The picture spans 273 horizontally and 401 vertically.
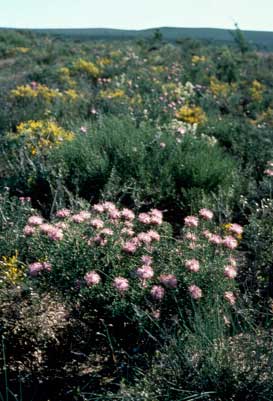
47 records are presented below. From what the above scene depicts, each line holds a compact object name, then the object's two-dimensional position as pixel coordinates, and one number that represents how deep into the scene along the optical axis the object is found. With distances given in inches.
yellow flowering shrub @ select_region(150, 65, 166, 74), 641.2
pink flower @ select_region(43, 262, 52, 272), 150.6
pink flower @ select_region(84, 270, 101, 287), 142.9
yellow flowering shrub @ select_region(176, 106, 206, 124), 396.8
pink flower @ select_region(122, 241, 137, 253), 152.1
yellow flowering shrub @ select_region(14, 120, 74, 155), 295.3
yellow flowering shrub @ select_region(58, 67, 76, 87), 569.6
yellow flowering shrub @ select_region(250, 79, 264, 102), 571.2
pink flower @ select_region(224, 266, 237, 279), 147.0
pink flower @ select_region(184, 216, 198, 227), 165.0
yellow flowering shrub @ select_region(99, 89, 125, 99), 450.0
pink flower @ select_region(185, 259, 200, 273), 143.6
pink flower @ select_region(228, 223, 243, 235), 171.6
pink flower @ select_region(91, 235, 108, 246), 152.4
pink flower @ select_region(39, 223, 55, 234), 159.3
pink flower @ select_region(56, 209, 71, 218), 170.7
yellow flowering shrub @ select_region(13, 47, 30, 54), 1029.8
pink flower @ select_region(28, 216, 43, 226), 165.0
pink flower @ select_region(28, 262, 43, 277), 148.9
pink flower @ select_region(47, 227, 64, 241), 155.8
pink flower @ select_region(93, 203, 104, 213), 168.3
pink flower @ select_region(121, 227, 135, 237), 161.8
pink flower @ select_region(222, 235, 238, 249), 157.6
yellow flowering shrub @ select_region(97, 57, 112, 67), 714.8
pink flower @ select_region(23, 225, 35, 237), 162.7
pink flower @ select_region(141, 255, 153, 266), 147.1
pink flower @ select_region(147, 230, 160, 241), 157.6
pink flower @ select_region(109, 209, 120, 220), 166.1
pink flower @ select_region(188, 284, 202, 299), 139.3
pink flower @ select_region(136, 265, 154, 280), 142.3
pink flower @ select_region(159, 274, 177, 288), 141.6
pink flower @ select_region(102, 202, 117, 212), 171.2
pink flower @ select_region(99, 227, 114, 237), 153.9
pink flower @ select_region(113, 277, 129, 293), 140.7
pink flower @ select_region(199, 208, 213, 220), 171.0
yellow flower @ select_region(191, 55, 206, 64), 773.4
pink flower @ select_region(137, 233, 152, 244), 155.8
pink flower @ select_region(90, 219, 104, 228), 158.7
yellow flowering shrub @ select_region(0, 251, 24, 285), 165.5
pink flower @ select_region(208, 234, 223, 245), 156.7
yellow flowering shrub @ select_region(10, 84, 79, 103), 455.2
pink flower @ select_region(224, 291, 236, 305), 144.9
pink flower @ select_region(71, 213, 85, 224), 164.2
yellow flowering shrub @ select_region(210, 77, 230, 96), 566.0
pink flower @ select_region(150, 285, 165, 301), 140.5
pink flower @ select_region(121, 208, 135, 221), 168.9
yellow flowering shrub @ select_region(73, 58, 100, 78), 663.1
